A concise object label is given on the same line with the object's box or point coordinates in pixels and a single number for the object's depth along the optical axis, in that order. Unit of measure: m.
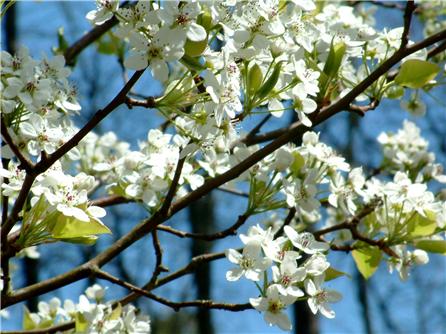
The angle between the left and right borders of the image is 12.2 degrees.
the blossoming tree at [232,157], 1.08
